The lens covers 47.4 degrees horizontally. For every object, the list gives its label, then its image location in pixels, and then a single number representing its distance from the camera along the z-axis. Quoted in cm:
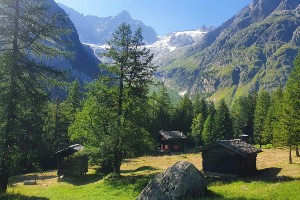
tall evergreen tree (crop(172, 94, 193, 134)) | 10425
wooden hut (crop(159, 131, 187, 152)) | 9081
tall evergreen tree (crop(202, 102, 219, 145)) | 9131
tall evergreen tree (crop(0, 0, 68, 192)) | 2461
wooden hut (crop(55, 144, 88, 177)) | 5081
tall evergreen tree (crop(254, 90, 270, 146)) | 8319
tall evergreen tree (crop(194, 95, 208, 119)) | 11044
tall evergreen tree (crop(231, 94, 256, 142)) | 10781
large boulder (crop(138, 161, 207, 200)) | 2453
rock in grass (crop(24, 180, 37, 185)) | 4597
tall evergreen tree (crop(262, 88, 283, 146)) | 7100
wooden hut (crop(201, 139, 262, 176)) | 3859
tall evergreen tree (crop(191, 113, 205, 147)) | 9624
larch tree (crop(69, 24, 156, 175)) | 3822
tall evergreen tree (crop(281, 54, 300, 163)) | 4100
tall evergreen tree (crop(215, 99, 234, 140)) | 9256
